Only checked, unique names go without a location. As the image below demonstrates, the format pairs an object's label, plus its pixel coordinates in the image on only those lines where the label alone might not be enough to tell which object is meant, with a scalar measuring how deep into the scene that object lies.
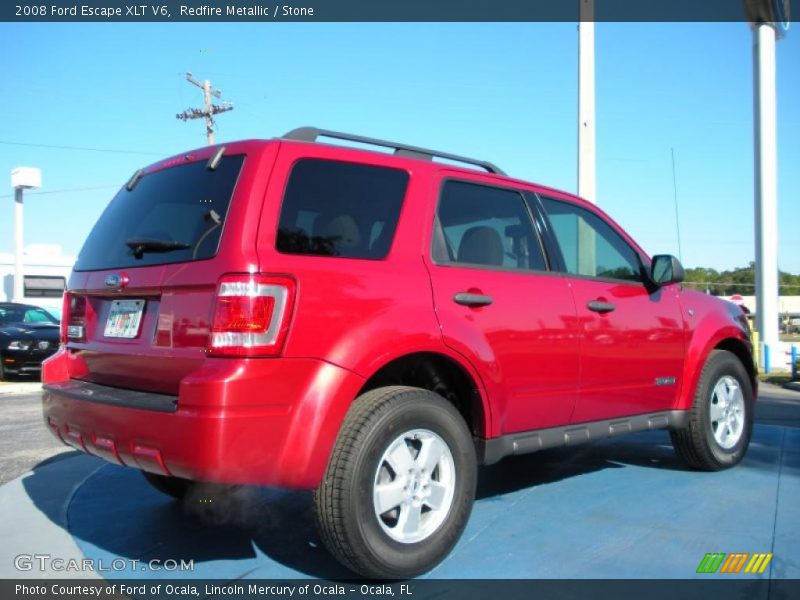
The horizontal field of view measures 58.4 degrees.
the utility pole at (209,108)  33.03
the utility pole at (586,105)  10.36
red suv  2.76
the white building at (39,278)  26.98
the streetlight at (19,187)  25.23
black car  12.85
